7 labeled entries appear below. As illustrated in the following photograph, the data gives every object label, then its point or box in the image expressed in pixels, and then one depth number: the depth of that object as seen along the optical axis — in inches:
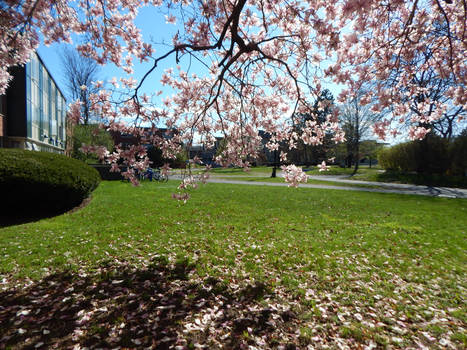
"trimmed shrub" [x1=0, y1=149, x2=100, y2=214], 285.6
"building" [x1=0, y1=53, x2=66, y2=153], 714.2
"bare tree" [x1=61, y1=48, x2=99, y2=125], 1105.4
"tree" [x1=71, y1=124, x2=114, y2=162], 1141.1
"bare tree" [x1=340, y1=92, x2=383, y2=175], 1316.7
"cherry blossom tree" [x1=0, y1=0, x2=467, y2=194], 187.0
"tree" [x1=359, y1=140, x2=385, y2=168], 1491.1
